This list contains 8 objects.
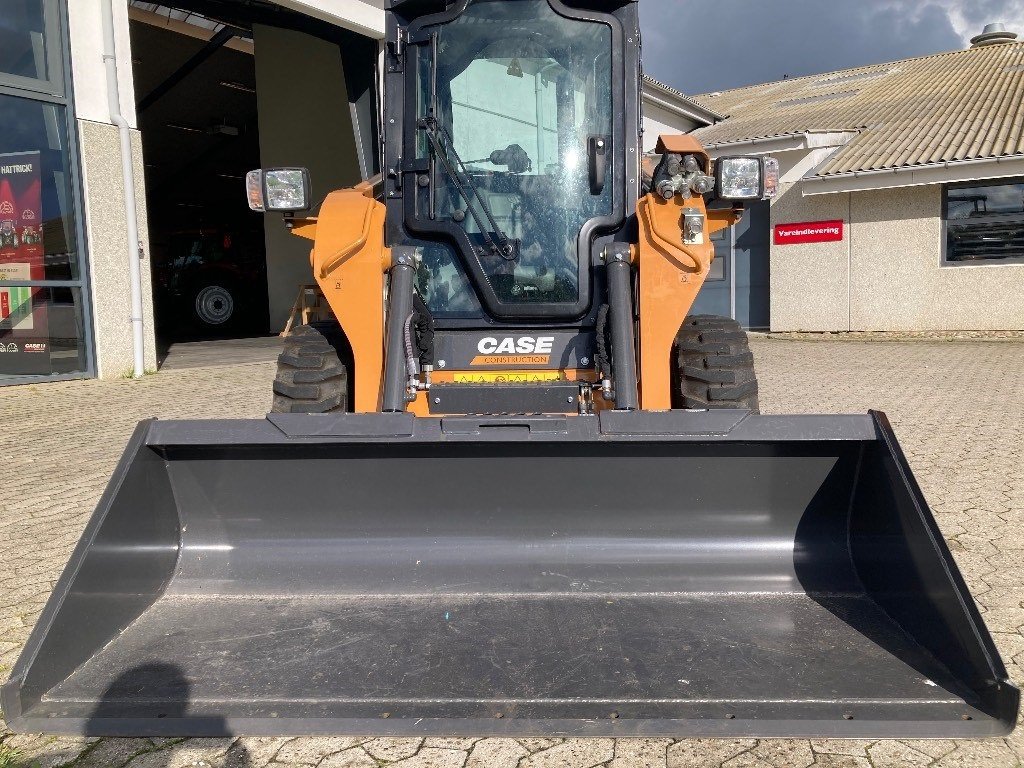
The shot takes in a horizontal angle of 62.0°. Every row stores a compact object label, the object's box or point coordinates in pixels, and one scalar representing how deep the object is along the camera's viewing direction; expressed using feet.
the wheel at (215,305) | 56.49
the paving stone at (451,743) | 7.48
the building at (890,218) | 46.29
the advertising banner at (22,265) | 30.07
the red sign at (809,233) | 51.37
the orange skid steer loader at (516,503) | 7.64
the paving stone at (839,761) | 7.06
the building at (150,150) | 30.30
